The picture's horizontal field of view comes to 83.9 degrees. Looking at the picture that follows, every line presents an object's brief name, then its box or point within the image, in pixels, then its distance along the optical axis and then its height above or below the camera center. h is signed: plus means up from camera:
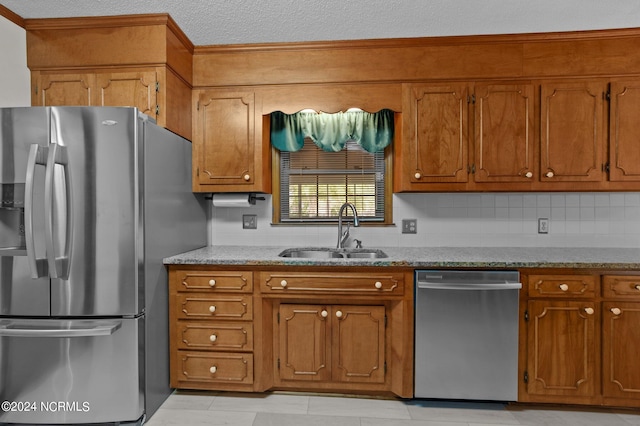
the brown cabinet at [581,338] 2.10 -0.77
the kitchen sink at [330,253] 2.73 -0.34
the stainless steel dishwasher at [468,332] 2.12 -0.74
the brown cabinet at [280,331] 2.24 -0.78
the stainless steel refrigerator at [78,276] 1.89 -0.36
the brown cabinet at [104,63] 2.28 +0.95
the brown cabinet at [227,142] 2.62 +0.49
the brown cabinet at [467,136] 2.46 +0.51
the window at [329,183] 2.94 +0.21
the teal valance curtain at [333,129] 2.81 +0.63
